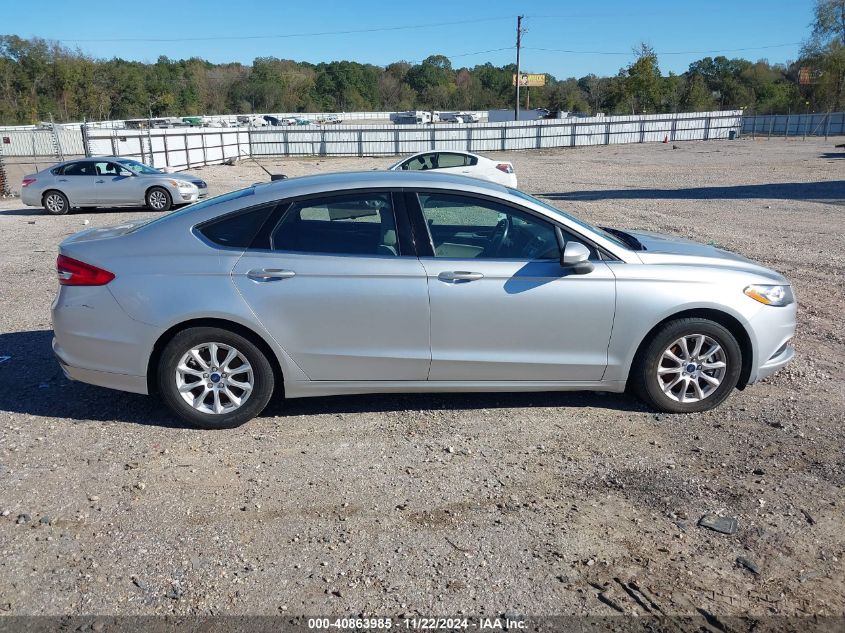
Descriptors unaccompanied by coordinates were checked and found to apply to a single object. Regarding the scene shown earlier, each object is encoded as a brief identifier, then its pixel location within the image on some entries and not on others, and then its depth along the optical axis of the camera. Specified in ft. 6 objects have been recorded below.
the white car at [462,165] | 62.60
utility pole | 222.89
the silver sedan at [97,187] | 59.41
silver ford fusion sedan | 15.49
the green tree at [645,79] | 247.70
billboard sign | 301.59
